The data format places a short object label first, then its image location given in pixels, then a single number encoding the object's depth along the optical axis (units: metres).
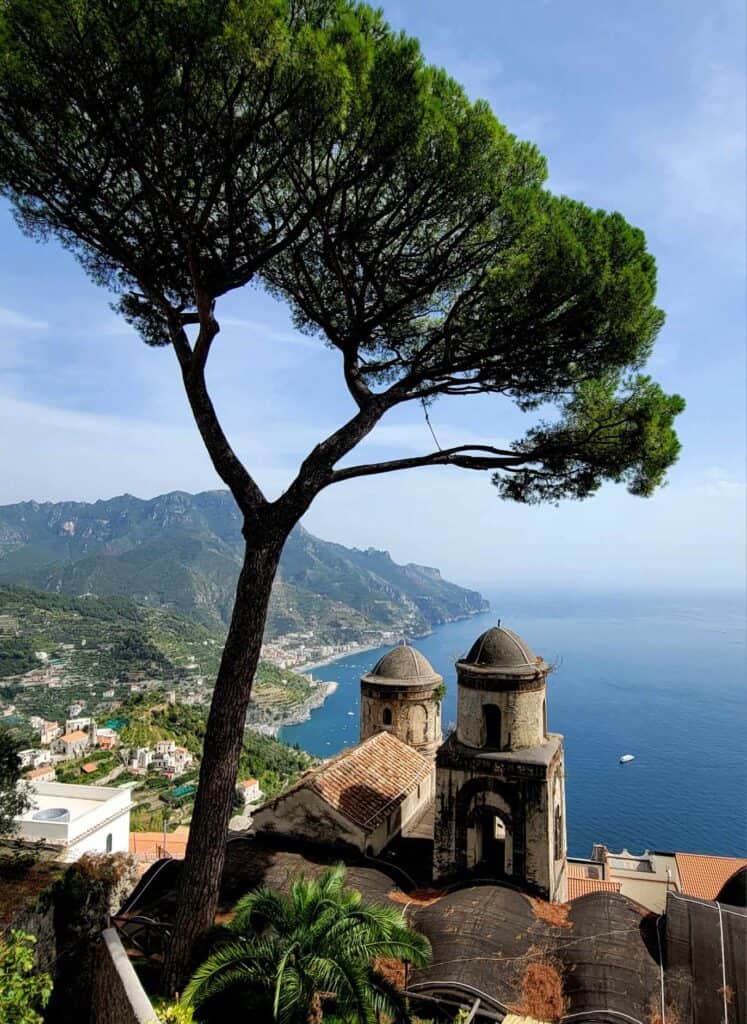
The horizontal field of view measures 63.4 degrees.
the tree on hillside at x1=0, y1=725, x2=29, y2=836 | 12.56
